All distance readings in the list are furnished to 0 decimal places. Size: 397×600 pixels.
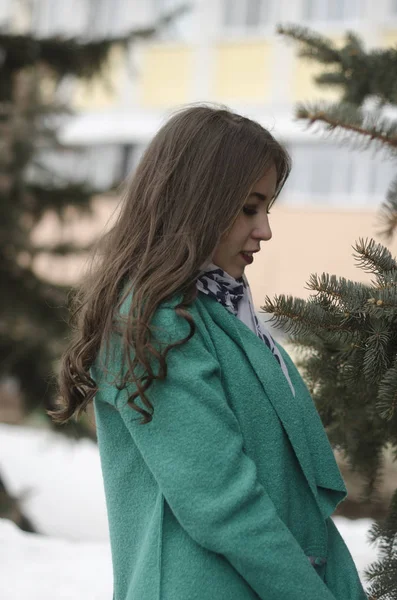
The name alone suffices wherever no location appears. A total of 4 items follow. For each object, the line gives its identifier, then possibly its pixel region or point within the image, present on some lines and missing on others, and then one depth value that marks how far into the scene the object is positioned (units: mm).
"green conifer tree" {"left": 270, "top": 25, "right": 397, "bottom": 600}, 1821
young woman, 1712
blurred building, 11812
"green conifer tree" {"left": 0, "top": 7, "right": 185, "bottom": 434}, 5742
